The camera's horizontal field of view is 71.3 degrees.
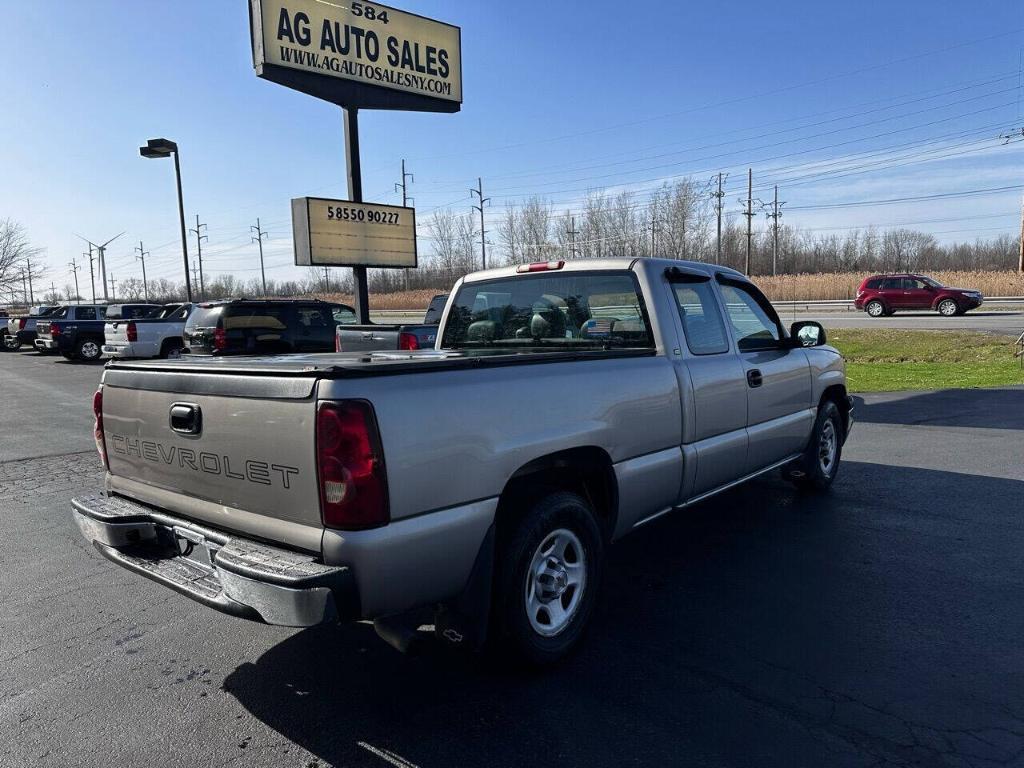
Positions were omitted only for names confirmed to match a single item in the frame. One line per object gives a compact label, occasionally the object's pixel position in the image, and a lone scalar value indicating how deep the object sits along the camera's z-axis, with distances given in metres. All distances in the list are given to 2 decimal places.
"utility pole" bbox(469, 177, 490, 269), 64.15
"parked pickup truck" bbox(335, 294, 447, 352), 8.84
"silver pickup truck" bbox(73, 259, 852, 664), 2.57
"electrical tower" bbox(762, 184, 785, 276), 67.60
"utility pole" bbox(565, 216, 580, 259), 62.94
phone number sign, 13.88
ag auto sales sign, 12.54
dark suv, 13.48
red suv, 30.20
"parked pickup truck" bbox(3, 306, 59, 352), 28.14
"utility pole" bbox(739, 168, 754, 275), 62.31
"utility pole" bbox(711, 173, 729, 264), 56.14
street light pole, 25.36
